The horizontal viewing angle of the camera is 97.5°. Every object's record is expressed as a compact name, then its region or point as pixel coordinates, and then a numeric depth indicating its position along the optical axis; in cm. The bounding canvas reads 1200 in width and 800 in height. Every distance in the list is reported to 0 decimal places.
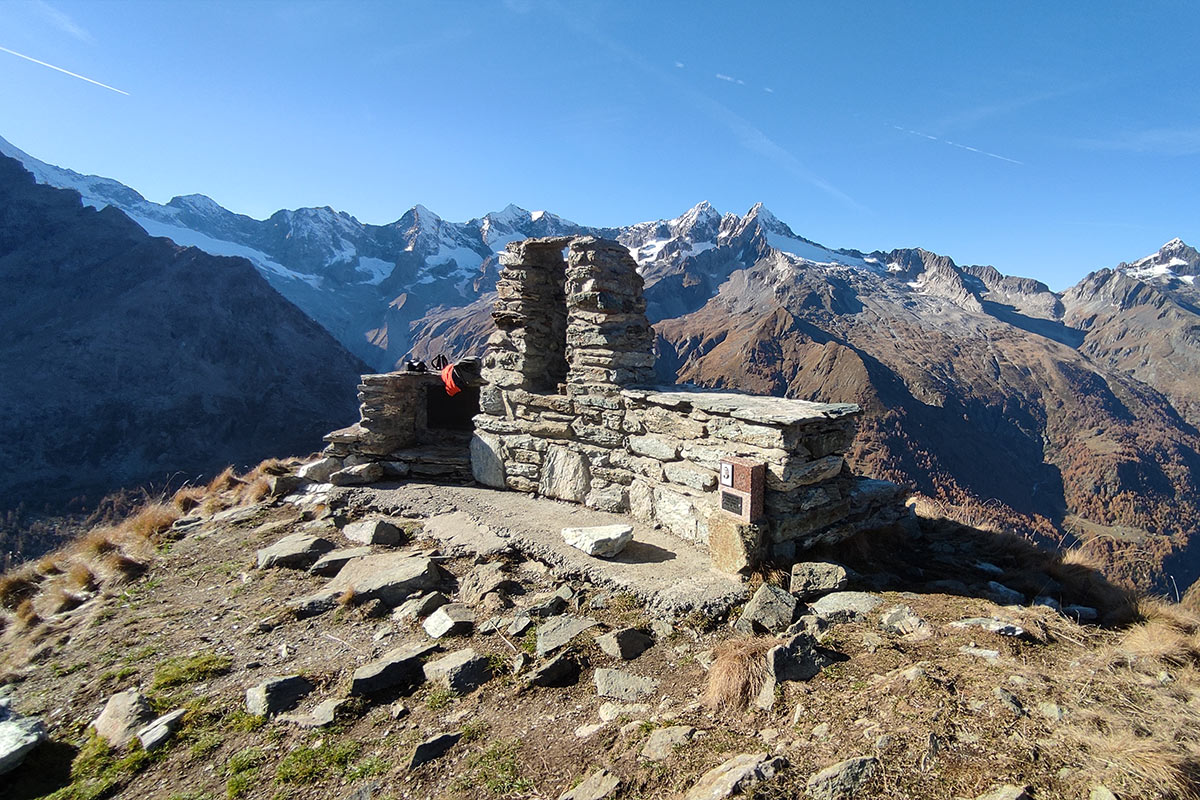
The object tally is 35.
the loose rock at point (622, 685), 416
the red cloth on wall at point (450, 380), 1006
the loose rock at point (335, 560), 685
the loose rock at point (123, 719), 429
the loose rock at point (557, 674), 439
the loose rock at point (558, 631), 483
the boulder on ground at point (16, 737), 393
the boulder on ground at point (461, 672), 446
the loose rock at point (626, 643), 463
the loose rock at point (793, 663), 387
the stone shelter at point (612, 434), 596
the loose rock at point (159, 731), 412
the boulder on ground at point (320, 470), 994
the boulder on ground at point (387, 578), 601
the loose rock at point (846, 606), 483
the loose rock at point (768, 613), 477
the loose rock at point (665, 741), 337
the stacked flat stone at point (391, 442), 962
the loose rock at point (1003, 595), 545
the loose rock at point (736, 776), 283
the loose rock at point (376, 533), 739
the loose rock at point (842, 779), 271
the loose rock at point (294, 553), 714
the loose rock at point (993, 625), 431
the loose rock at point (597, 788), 310
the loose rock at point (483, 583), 583
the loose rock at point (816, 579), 538
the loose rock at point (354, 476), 932
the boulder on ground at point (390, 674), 448
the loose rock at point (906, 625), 440
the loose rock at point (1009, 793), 251
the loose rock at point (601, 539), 623
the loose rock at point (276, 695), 440
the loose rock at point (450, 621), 525
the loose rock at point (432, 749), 365
